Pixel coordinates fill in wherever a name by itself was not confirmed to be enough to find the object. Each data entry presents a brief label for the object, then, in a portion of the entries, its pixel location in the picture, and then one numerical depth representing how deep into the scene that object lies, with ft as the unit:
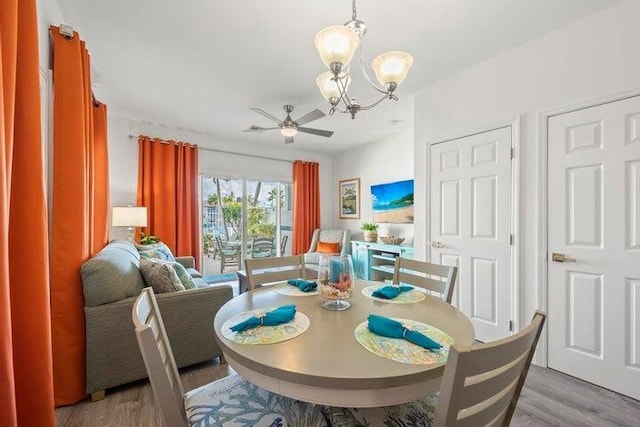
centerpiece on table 4.03
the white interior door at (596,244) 5.94
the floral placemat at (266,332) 3.16
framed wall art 18.21
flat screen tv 14.55
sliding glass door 16.30
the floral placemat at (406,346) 2.80
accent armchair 16.65
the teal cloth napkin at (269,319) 3.41
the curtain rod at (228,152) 13.49
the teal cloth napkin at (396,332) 2.99
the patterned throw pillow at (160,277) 6.89
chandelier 4.58
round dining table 2.54
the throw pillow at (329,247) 16.83
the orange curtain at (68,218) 5.50
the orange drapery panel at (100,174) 8.71
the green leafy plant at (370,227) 15.94
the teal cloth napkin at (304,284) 5.14
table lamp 11.66
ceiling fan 9.41
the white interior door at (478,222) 7.90
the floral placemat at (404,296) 4.60
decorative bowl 14.28
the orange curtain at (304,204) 18.37
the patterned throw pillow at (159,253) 10.14
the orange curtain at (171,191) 13.46
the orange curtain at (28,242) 3.61
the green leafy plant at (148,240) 12.50
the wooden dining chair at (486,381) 2.01
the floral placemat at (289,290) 4.94
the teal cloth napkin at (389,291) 4.75
